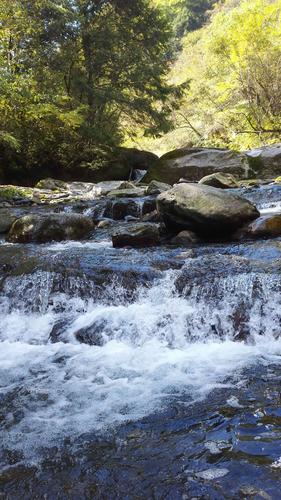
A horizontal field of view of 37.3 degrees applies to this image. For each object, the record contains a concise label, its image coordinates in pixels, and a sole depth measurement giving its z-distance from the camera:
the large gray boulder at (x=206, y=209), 6.83
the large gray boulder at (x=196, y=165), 14.32
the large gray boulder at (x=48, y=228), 8.00
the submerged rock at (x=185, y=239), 7.09
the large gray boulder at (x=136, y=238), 7.14
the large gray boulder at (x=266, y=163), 14.16
